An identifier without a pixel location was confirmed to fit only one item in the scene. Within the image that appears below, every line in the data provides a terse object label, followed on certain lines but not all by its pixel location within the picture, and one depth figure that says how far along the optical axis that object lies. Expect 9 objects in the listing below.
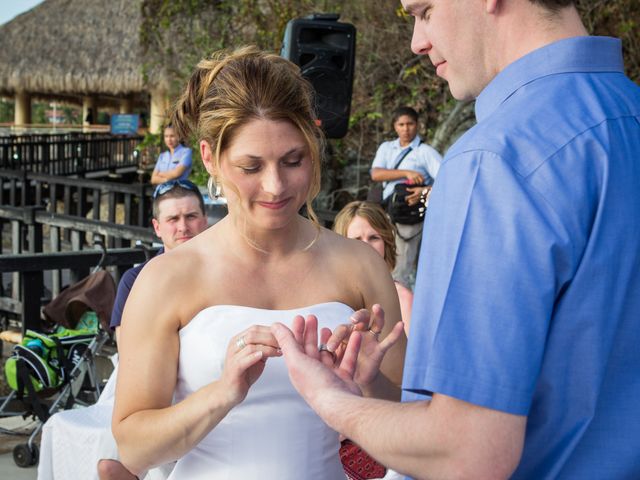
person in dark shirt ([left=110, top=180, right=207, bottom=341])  4.39
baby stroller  4.87
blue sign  22.91
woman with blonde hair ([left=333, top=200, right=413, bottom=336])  4.27
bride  2.03
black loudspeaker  6.15
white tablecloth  3.25
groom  1.15
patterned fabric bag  2.67
